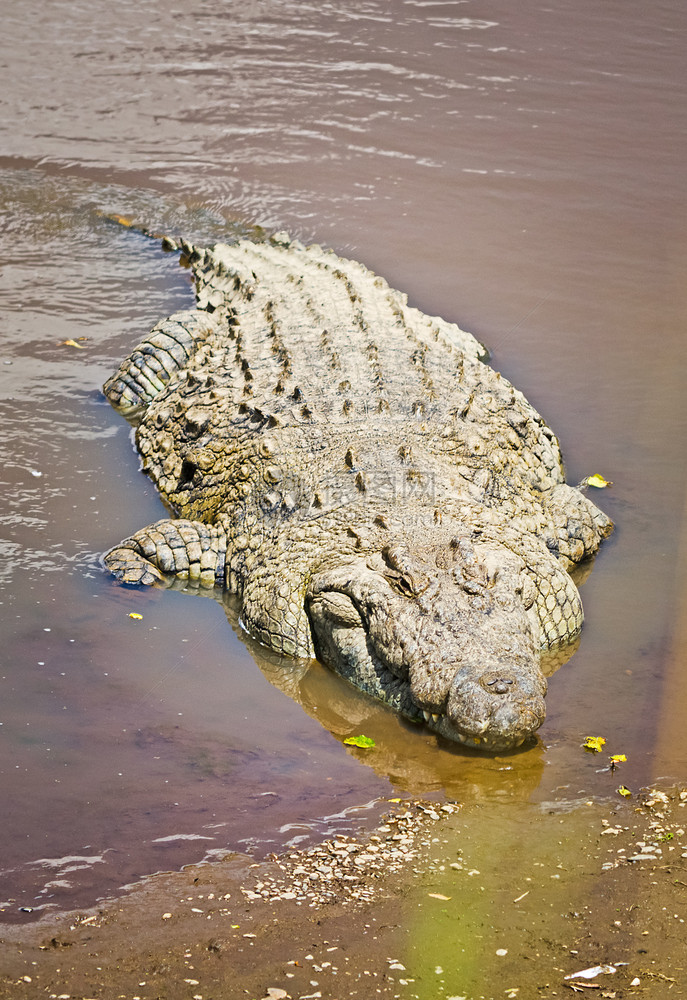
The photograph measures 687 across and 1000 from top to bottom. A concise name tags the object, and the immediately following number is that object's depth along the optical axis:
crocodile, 10.22
